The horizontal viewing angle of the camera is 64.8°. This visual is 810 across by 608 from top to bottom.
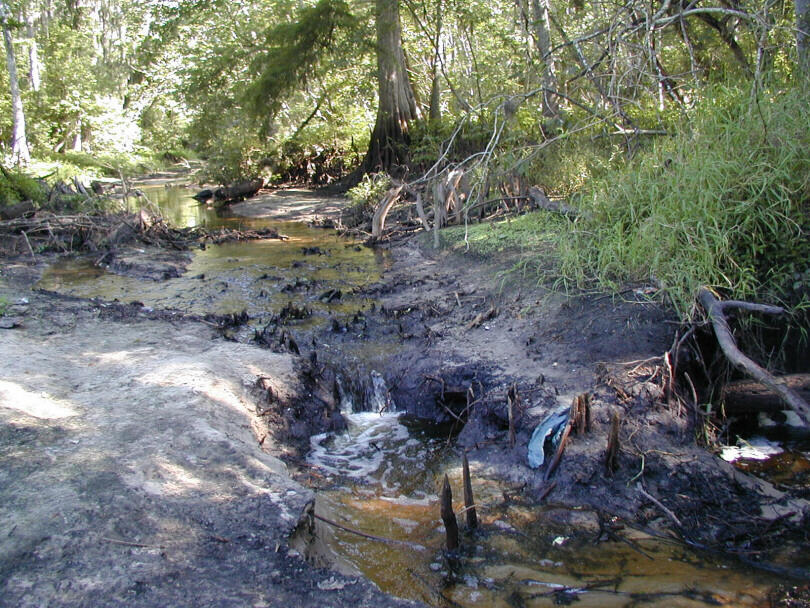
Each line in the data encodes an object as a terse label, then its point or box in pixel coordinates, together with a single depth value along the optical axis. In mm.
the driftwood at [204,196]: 21422
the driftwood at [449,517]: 3232
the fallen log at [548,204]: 7117
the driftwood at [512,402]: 4508
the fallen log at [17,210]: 11828
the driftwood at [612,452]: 3971
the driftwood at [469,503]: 3455
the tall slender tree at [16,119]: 20578
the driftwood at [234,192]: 20047
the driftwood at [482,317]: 6484
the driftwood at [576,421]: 4066
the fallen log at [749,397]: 4785
